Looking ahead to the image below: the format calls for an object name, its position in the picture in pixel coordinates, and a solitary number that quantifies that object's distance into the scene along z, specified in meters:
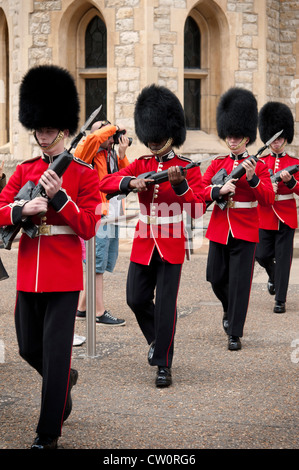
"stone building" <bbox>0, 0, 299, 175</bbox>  11.59
